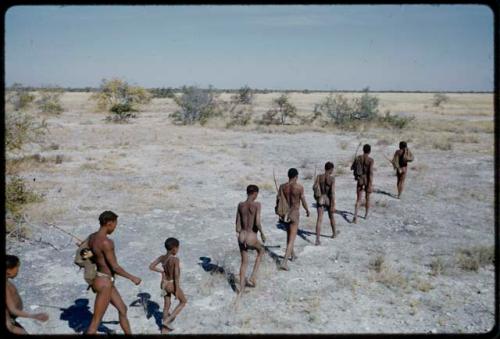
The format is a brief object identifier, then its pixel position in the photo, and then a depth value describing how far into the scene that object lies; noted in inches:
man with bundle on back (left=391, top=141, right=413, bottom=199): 461.7
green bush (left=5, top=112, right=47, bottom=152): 363.9
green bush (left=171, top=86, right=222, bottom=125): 1456.7
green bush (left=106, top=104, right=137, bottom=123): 1479.9
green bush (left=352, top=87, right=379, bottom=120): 1320.1
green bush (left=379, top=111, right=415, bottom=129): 1226.2
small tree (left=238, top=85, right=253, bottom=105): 1940.8
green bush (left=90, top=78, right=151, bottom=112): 1603.0
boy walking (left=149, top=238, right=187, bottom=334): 207.6
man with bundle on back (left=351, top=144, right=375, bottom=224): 387.4
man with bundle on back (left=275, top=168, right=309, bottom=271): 285.7
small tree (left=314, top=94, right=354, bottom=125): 1318.9
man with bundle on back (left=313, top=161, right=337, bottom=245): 328.8
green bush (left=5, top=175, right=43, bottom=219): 345.9
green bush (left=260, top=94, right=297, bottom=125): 1397.1
